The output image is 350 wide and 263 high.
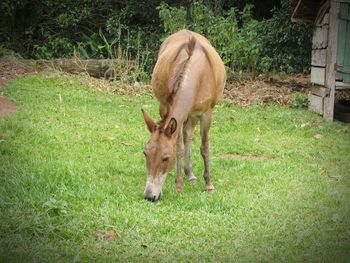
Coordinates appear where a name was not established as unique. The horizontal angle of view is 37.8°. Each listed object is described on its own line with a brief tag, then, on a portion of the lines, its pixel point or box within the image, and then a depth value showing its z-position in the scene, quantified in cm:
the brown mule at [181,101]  566
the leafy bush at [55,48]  1736
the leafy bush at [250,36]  1498
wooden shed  1116
